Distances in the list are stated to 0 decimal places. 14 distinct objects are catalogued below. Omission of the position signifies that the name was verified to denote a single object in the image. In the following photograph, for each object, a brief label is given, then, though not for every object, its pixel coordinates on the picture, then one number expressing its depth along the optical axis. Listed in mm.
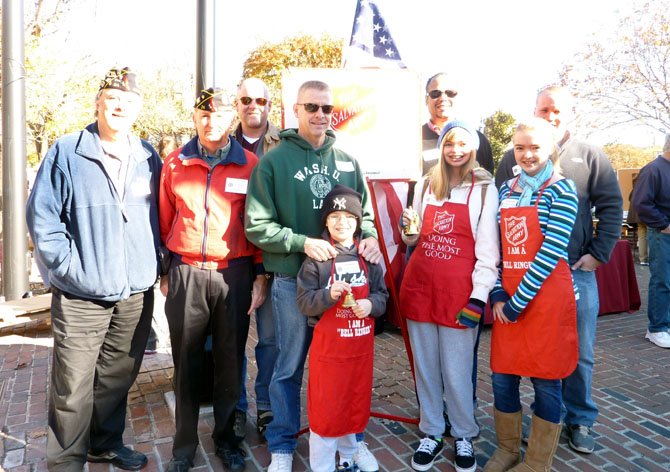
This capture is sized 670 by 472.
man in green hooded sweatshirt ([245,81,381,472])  2916
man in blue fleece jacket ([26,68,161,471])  2680
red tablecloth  6945
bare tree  16875
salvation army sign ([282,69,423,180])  3916
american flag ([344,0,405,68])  4219
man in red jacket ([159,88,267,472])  2887
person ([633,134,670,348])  5719
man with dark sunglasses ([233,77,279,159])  3781
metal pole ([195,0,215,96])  3682
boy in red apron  2793
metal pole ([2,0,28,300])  6766
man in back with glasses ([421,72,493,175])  3986
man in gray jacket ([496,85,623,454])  3201
